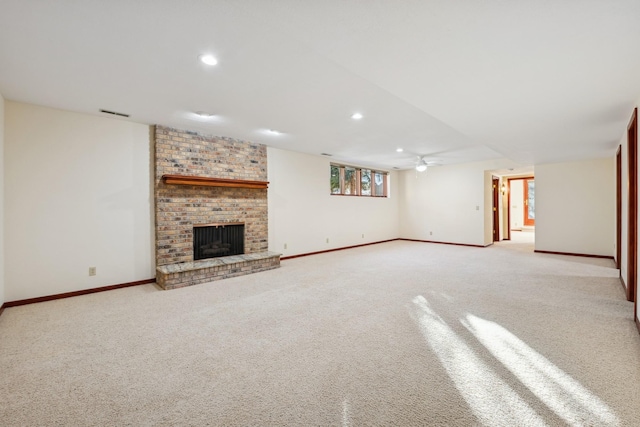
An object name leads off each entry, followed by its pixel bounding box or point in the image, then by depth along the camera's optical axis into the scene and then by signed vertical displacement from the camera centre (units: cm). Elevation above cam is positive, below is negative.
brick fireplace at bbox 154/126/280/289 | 454 +23
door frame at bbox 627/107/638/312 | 309 +10
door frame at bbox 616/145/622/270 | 481 +6
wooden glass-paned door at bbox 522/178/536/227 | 1260 +34
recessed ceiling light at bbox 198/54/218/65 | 244 +133
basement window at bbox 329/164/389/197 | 790 +92
